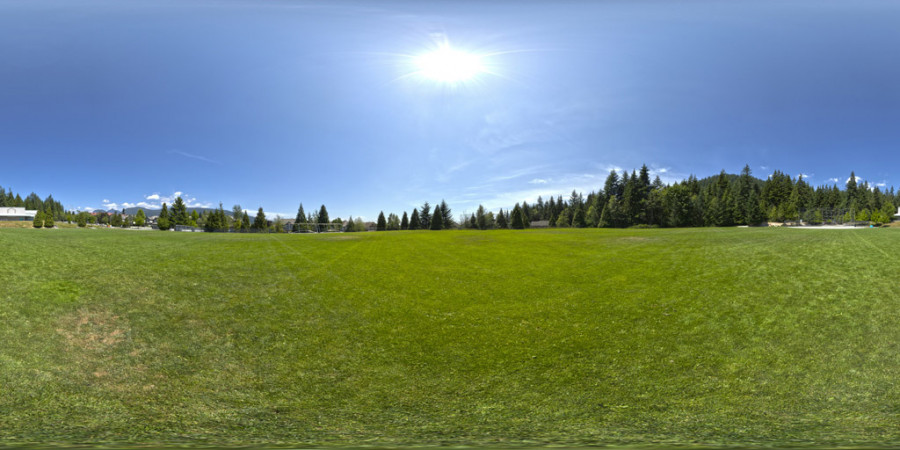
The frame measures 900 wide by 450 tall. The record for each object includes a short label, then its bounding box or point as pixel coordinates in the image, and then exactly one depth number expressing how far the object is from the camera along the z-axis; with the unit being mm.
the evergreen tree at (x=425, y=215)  102562
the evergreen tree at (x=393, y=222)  114306
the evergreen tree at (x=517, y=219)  100962
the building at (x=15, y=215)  86750
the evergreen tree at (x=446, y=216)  100812
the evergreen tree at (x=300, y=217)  112656
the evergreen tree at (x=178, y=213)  85750
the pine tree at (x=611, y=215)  75625
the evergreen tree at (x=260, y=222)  92938
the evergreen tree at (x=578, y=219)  96000
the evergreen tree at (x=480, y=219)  118250
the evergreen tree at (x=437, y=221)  95188
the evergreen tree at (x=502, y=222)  108688
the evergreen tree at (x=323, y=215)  108000
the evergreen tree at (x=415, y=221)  102062
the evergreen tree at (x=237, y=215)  104650
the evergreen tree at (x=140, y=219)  100125
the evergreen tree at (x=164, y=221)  82062
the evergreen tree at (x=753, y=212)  77500
